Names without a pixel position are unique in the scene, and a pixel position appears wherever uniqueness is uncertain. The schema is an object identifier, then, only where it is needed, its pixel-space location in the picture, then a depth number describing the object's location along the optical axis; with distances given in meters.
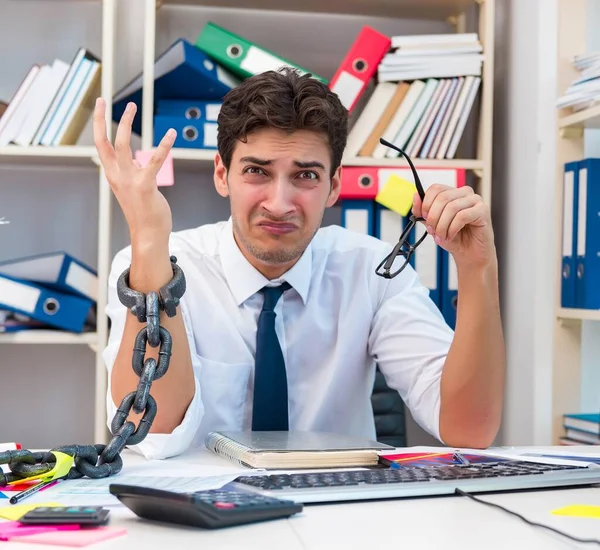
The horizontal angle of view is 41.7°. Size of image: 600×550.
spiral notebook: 1.04
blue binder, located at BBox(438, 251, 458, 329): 2.28
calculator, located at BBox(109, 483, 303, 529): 0.71
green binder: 2.22
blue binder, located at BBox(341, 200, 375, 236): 2.28
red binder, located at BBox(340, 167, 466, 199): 2.25
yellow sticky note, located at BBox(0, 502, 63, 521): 0.76
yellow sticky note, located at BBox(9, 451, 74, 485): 0.90
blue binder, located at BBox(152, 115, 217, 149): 2.24
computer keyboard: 0.85
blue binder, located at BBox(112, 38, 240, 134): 2.16
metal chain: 0.92
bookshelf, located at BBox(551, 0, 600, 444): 2.04
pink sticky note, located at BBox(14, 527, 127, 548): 0.68
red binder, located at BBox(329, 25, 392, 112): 2.25
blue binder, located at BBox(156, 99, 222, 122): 2.26
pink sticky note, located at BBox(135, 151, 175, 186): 2.18
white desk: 0.69
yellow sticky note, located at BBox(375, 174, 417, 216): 2.24
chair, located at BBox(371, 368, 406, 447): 1.95
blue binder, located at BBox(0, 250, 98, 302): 2.13
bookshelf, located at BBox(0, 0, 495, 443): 2.17
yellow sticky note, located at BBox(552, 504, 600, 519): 0.81
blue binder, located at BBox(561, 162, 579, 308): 1.98
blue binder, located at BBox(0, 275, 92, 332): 2.10
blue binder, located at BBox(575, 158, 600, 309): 1.90
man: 1.38
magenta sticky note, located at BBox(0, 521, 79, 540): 0.69
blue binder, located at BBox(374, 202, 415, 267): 2.28
